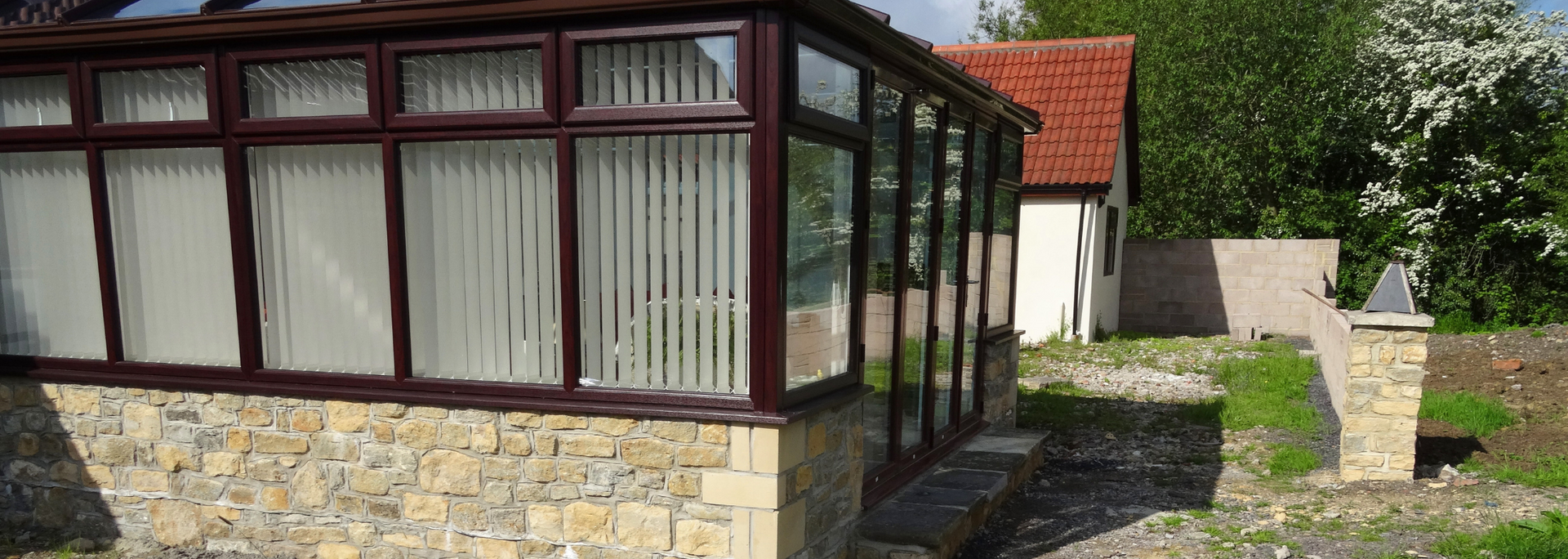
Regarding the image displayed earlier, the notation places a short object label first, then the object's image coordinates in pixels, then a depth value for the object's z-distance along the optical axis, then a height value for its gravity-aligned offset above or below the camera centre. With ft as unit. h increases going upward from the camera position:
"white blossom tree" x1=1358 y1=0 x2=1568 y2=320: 50.55 +4.31
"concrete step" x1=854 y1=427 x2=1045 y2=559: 15.11 -5.36
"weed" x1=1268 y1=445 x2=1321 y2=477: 21.75 -5.80
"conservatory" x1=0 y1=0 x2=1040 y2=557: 12.73 -0.86
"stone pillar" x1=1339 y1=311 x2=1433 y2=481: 19.90 -3.87
